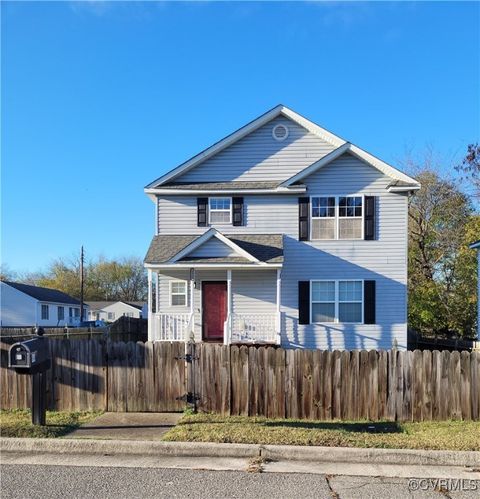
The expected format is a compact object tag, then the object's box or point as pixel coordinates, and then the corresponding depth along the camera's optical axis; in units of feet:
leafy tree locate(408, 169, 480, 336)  82.69
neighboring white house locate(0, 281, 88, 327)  150.61
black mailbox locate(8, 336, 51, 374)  21.98
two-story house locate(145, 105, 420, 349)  51.37
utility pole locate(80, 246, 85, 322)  187.64
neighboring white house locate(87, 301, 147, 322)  236.84
